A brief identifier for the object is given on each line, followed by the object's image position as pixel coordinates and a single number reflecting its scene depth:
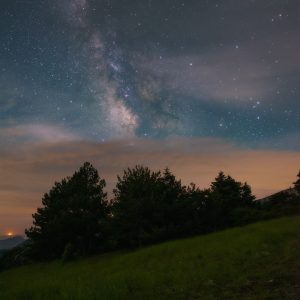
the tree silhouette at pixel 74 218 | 32.63
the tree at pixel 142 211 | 30.01
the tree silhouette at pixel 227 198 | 35.77
